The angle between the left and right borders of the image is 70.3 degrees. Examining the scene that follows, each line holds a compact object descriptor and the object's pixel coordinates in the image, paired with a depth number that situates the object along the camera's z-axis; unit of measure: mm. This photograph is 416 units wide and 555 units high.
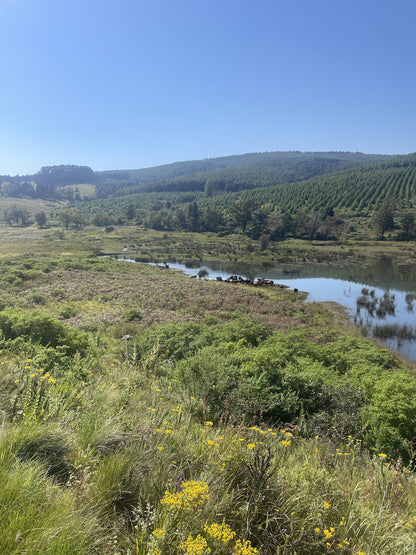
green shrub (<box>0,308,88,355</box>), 9234
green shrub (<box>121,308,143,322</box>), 18391
